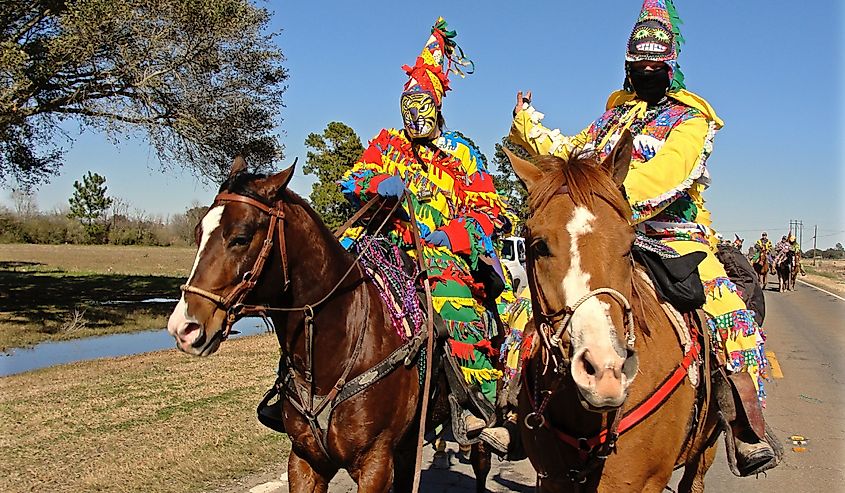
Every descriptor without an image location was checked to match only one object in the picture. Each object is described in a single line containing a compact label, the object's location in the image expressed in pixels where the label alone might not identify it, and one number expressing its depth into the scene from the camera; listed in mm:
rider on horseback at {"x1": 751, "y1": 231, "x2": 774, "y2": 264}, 32219
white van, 20939
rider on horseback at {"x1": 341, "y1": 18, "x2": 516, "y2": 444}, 5031
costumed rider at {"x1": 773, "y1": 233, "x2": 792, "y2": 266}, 31653
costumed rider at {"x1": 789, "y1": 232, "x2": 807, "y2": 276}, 32031
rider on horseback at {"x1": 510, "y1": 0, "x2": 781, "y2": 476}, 3648
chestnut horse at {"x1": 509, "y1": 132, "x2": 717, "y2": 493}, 2389
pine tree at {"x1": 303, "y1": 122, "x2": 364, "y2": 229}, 25181
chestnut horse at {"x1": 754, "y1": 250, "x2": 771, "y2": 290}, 31906
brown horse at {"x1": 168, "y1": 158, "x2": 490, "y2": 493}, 3512
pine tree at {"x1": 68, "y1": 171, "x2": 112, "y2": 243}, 84750
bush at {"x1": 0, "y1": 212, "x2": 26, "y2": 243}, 65438
